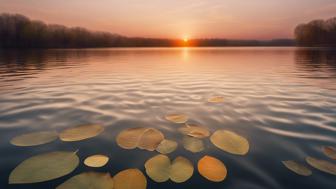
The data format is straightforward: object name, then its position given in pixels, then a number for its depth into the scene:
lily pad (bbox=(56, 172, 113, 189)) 1.57
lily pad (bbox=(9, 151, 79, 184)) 1.68
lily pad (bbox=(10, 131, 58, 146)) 2.54
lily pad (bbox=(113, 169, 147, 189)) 1.62
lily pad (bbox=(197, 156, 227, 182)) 1.88
